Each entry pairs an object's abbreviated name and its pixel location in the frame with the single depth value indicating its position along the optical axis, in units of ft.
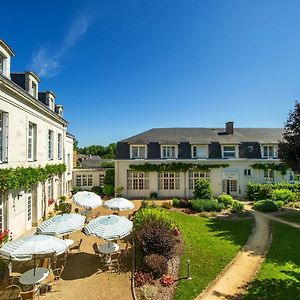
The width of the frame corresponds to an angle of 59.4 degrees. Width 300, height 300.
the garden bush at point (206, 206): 81.54
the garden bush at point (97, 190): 109.62
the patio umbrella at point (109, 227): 39.63
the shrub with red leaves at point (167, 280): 35.65
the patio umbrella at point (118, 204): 59.33
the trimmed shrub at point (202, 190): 93.35
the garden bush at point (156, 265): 37.57
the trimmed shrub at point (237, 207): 81.25
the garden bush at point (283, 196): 91.61
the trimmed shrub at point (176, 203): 87.25
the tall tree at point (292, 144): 69.92
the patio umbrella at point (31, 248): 30.63
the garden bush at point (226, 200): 88.93
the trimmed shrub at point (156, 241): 41.93
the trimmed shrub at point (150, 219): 51.13
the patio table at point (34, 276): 32.33
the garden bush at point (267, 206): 79.71
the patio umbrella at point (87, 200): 62.13
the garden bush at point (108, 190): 106.01
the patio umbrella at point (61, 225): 40.67
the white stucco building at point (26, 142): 46.57
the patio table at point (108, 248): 42.42
